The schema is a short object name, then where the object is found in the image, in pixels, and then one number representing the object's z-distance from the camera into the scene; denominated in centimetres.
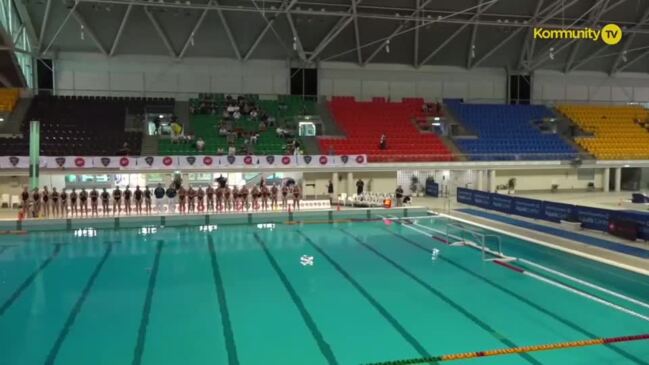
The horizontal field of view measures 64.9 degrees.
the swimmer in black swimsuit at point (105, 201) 1834
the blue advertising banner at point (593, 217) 1428
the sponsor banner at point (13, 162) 1945
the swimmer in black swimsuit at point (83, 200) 1808
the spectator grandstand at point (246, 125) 2377
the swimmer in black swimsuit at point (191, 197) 1914
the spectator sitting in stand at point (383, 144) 2562
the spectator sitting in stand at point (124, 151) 2227
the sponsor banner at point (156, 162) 2095
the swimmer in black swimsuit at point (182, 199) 1906
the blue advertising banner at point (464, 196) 2133
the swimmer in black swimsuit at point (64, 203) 1796
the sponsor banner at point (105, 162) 2048
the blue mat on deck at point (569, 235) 1209
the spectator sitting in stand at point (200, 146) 2331
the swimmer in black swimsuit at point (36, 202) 1727
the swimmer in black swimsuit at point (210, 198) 1922
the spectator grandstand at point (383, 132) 2506
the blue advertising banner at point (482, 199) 1975
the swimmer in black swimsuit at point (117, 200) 1855
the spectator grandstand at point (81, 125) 2202
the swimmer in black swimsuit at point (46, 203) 1758
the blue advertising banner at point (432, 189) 2553
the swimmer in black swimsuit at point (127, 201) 1847
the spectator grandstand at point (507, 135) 2602
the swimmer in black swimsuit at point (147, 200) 1891
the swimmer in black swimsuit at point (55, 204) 1784
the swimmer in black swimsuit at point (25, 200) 1703
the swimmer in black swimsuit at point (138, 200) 1857
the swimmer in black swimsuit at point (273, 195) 2003
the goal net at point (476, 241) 1246
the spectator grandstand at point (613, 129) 2761
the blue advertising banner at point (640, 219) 1297
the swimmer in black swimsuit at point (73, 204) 1802
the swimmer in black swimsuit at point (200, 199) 1912
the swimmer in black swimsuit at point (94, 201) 1823
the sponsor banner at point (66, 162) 2000
